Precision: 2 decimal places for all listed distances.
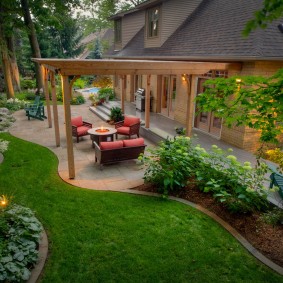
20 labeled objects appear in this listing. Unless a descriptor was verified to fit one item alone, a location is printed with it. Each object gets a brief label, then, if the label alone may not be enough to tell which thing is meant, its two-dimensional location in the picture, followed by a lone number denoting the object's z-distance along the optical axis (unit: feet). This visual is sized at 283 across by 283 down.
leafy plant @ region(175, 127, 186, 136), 37.45
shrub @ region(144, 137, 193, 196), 22.81
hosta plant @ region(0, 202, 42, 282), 13.07
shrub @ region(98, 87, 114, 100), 63.67
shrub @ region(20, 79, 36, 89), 91.61
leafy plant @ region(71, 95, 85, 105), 70.08
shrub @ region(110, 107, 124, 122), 48.08
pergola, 23.62
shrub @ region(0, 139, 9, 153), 31.87
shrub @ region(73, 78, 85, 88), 101.14
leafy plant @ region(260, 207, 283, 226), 17.74
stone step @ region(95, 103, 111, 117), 54.73
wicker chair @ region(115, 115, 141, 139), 38.60
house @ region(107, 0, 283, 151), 30.42
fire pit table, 34.60
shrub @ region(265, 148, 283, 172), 20.45
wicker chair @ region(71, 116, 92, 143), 37.15
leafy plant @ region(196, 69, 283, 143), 12.24
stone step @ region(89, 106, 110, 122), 51.56
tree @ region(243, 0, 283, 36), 7.10
